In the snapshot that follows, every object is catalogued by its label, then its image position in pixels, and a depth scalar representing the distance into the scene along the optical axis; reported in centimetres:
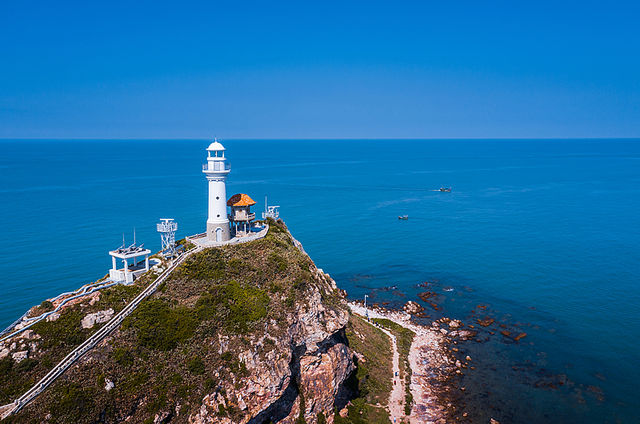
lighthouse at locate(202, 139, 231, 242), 4278
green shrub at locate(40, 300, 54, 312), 3266
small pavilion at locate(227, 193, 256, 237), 4638
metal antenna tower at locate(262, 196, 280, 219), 5177
